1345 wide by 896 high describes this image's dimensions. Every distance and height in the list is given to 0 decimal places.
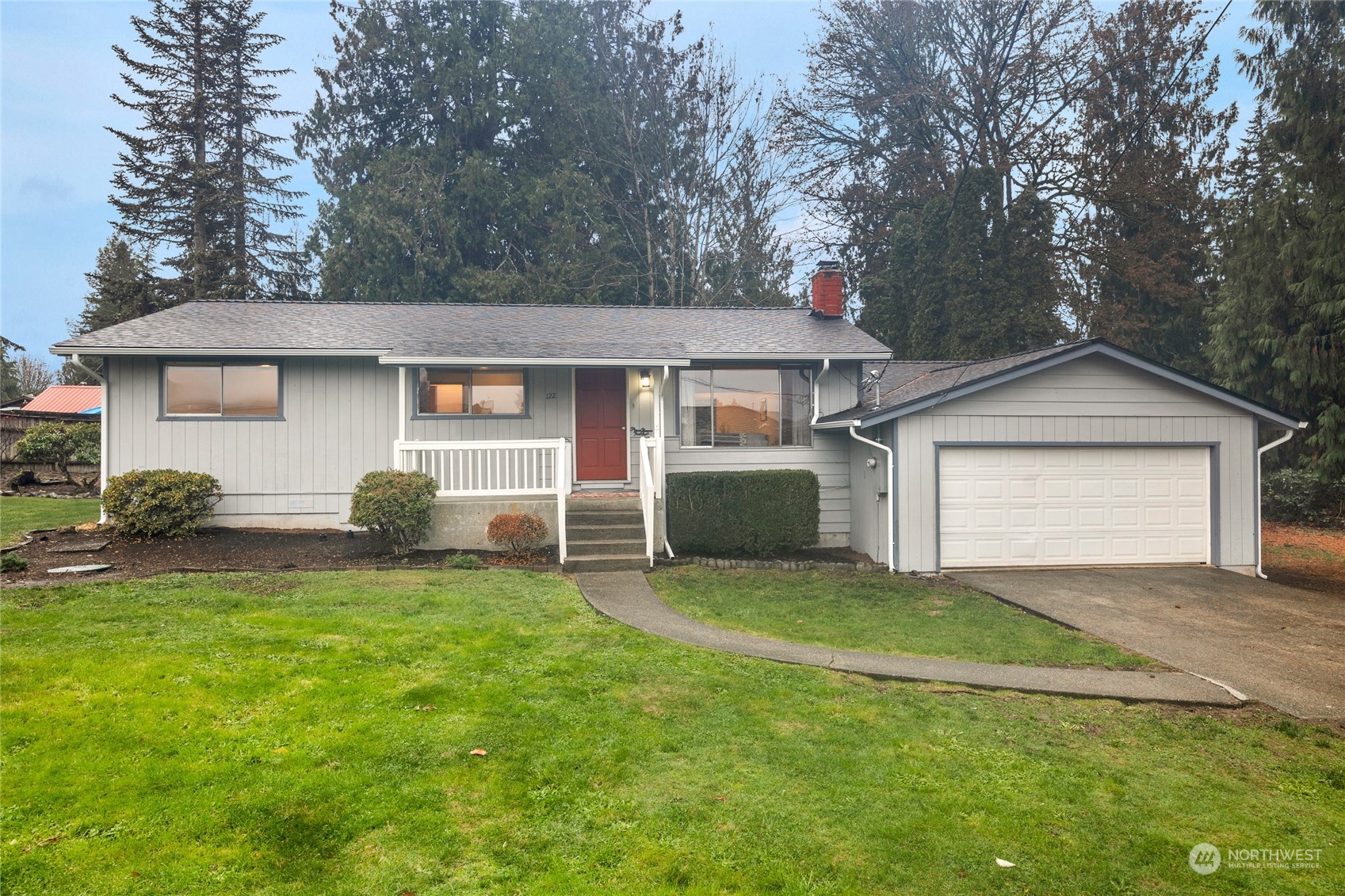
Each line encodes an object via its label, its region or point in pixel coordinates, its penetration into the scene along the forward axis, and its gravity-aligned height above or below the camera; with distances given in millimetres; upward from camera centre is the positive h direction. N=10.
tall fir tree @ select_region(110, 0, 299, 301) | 24203 +11148
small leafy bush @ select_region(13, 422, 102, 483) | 16562 +374
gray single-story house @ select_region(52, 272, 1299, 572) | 10016 +452
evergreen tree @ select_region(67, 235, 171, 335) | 23125 +5516
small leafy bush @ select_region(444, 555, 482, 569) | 9141 -1347
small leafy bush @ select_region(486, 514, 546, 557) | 9742 -1017
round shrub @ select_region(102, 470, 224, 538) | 9953 -602
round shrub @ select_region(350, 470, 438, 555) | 9391 -636
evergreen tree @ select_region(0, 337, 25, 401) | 31581 +3950
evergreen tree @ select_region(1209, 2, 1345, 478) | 13625 +4339
